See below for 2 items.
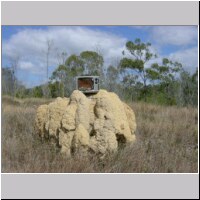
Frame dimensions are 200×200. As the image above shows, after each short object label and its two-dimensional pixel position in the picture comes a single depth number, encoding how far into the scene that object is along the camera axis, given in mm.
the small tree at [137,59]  17936
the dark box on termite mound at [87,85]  6598
